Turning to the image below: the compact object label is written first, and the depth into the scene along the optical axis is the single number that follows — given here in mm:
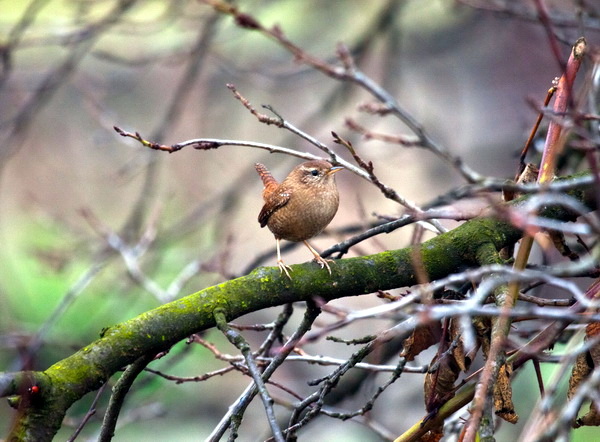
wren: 6613
